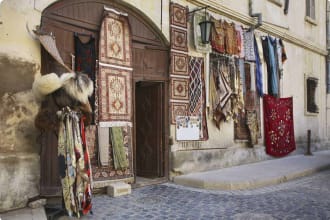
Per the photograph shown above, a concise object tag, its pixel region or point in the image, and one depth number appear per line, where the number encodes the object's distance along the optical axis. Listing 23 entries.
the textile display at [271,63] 10.80
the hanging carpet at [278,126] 10.78
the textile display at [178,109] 7.73
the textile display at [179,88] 7.77
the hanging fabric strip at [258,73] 10.33
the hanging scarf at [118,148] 6.51
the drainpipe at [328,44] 14.77
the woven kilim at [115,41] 6.44
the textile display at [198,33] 8.23
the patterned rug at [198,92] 8.16
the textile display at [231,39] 9.04
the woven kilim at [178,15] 7.77
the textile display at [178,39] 7.77
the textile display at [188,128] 7.83
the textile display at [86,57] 6.05
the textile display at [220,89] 8.73
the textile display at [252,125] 9.93
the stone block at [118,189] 6.16
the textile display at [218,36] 8.66
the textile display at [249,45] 9.88
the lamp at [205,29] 7.96
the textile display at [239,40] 9.48
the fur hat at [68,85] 4.54
